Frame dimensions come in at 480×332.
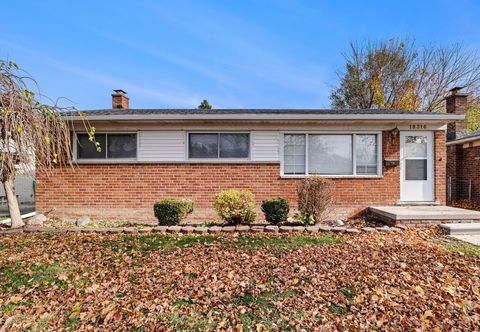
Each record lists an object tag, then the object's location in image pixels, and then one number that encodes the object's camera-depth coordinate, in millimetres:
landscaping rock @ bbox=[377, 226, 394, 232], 5882
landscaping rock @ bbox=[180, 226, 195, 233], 5695
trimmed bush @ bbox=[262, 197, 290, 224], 6328
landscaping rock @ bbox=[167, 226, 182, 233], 5722
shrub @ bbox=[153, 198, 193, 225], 6316
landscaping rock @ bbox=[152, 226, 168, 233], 5752
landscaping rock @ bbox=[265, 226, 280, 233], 5715
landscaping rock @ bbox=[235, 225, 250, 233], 5730
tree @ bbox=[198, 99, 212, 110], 31775
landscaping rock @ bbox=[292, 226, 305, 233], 5732
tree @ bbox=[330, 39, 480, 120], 21000
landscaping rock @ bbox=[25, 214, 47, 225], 6970
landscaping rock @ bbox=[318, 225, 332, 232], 5771
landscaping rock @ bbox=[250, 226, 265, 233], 5738
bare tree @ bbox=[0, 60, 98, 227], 5023
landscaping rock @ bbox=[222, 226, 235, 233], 5754
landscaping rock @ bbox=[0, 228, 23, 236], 5684
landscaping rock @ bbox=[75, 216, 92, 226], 7008
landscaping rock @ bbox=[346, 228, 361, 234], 5707
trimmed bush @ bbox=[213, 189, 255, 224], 6223
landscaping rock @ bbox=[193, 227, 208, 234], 5691
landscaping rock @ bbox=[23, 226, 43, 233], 5801
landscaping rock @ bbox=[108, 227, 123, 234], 5816
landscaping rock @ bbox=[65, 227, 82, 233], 5847
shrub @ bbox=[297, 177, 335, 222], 6316
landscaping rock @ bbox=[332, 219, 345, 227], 6793
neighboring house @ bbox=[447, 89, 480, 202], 11281
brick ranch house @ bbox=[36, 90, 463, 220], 7879
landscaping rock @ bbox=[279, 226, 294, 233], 5734
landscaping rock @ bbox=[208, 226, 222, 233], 5734
